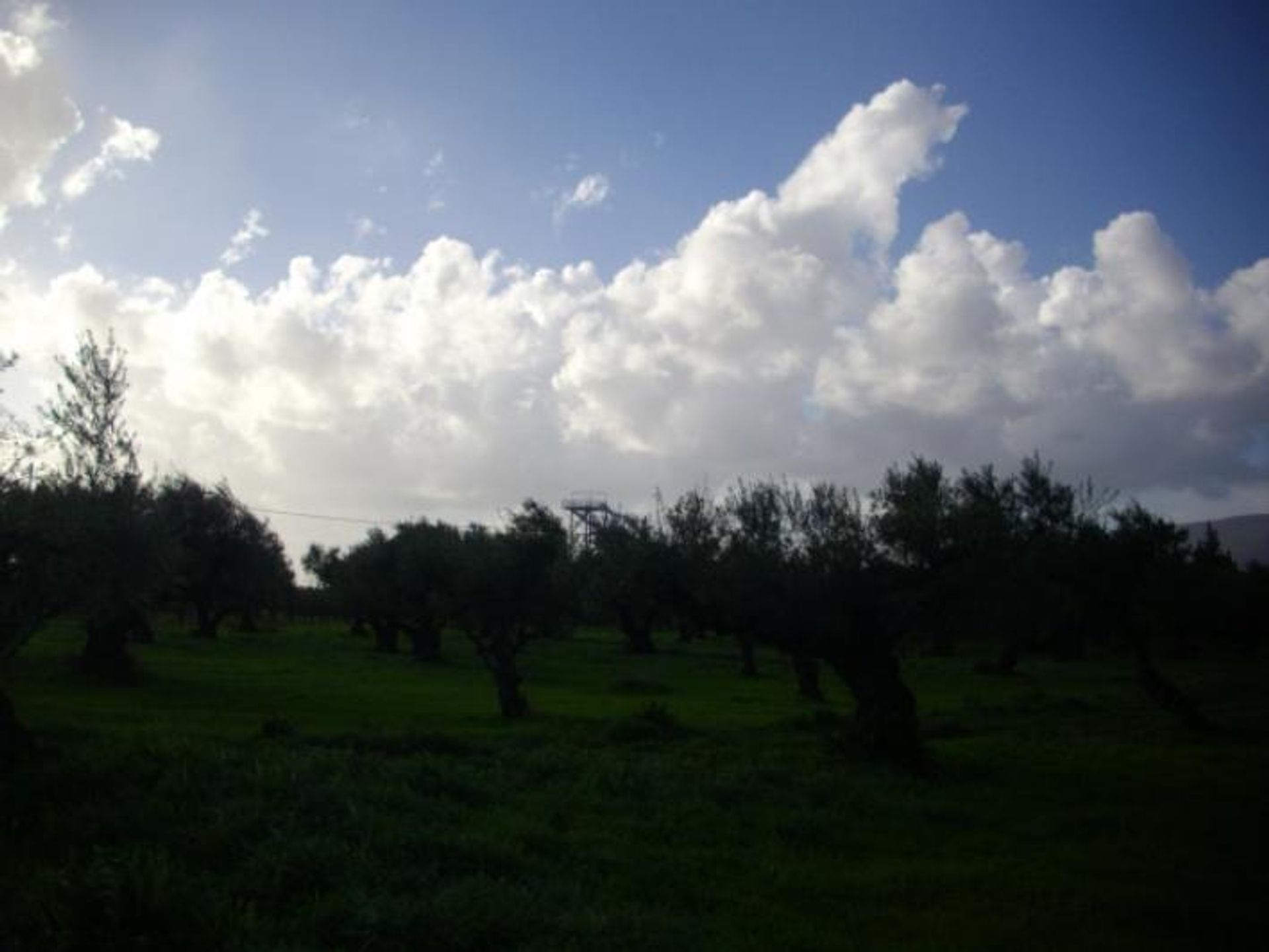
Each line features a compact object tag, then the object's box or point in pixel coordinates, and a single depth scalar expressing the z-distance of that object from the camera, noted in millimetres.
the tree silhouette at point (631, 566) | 26344
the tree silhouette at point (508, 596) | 41406
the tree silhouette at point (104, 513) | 21109
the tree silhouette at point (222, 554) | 63250
